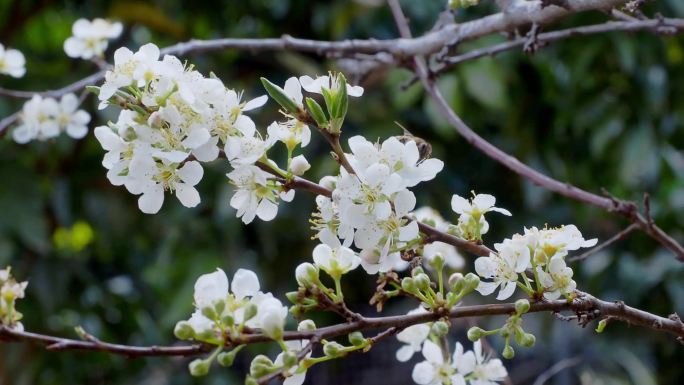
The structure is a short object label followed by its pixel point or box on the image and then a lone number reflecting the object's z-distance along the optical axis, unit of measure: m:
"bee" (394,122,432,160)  0.60
